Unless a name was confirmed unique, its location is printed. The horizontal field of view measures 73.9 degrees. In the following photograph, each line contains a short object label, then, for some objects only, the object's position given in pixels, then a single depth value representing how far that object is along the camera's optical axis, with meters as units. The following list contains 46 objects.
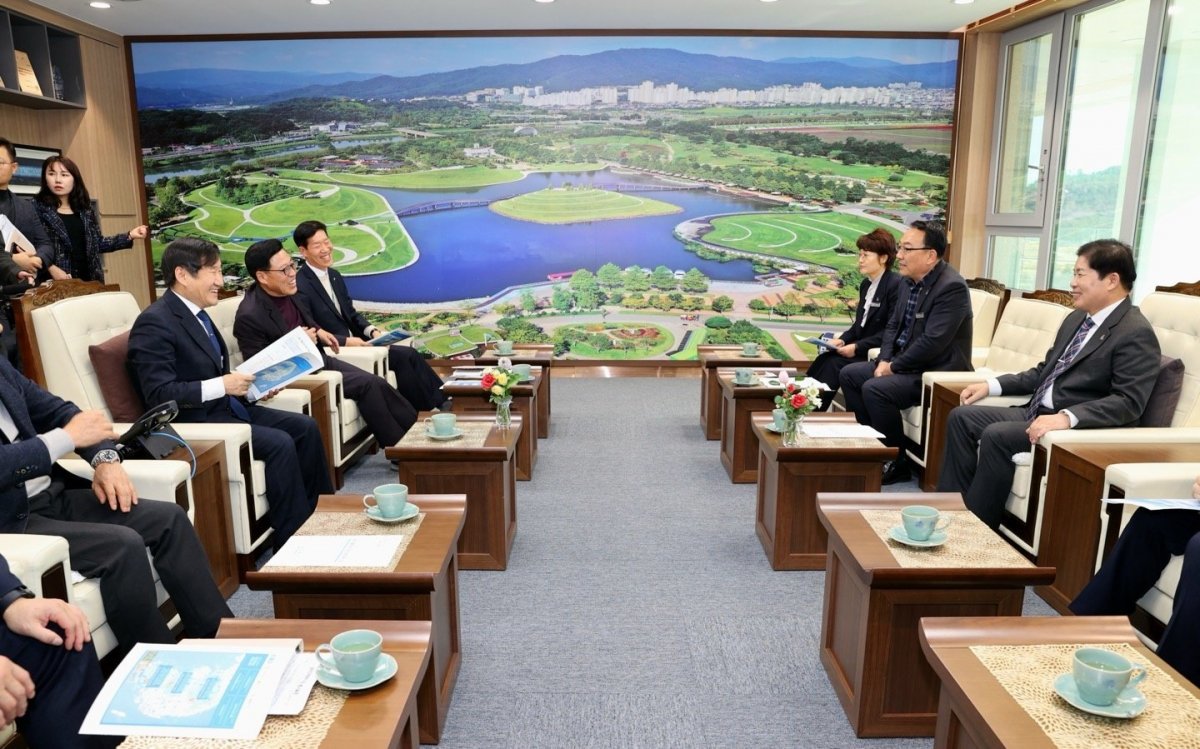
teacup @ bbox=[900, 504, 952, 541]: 2.01
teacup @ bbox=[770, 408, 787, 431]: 3.13
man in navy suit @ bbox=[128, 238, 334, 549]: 2.89
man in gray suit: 2.88
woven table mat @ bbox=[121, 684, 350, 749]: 1.28
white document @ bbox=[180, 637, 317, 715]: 1.36
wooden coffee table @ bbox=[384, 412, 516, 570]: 3.01
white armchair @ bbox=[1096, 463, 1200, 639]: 2.20
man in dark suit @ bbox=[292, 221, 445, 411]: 4.68
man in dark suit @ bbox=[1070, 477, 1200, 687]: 2.19
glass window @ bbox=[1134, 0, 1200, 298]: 4.33
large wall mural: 6.58
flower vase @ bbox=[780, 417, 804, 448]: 3.00
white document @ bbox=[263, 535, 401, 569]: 1.98
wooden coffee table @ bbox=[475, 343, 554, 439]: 4.85
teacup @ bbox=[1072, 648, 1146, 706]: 1.31
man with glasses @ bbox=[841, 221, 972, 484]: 3.95
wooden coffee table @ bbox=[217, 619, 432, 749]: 1.31
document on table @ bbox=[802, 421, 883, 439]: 3.15
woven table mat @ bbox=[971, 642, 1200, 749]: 1.27
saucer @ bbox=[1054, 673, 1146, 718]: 1.31
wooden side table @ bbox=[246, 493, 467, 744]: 1.90
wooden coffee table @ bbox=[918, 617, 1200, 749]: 1.34
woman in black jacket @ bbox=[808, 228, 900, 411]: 4.61
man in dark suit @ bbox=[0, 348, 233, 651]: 2.00
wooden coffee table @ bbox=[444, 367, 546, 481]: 4.08
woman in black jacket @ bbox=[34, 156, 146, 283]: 4.29
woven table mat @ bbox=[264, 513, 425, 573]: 2.18
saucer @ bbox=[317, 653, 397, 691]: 1.42
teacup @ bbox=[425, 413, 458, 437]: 3.15
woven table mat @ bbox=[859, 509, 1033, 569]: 1.95
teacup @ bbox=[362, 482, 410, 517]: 2.23
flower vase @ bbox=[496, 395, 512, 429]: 3.36
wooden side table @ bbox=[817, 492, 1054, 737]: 1.89
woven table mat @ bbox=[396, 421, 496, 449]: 3.09
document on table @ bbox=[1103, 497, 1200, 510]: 2.08
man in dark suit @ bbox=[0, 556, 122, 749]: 1.62
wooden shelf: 5.12
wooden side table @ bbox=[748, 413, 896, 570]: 2.97
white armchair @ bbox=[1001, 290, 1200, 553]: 2.75
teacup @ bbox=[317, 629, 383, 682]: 1.41
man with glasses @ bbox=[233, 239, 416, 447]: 3.93
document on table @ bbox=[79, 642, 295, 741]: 1.30
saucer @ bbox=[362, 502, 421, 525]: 2.23
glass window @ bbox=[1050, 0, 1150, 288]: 4.79
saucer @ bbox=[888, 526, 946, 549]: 2.01
